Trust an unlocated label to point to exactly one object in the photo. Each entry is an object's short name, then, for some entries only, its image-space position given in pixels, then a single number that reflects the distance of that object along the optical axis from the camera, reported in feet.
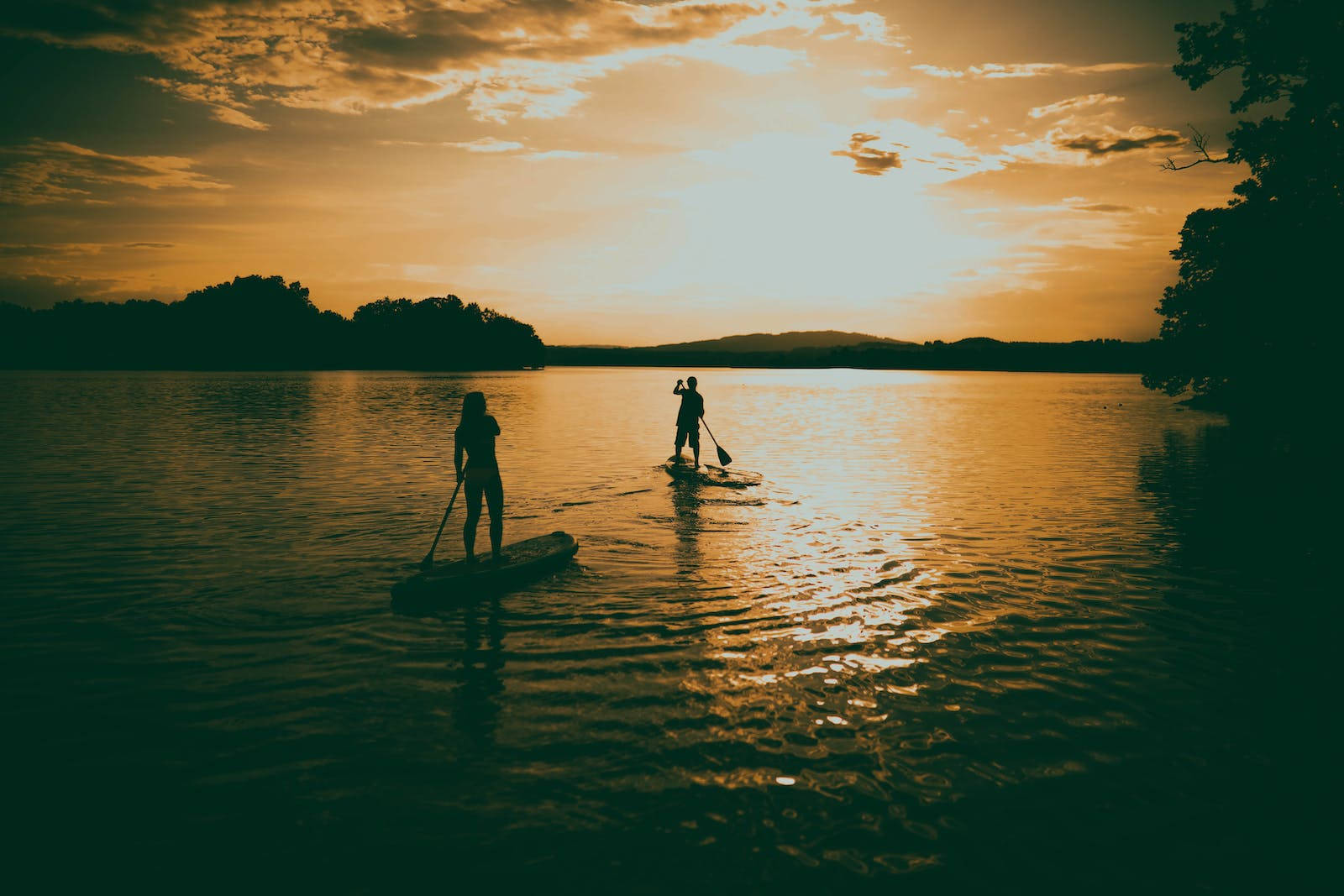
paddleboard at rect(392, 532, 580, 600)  31.50
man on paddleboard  75.77
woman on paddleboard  34.63
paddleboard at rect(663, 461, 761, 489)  68.08
